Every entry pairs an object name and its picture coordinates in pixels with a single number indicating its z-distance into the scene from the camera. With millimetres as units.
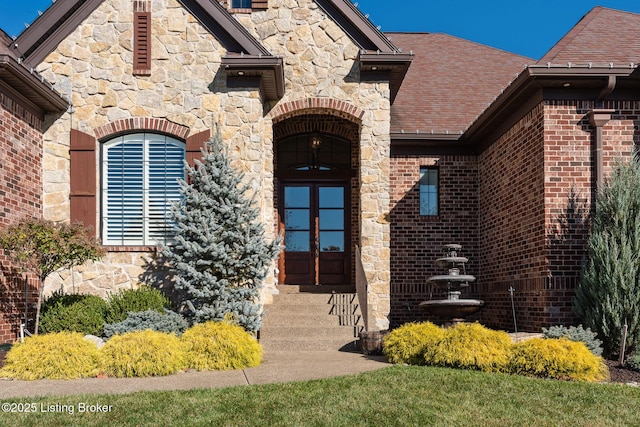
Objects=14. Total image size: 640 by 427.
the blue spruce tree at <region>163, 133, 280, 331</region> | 9961
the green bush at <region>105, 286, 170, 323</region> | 9891
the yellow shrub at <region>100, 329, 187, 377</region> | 7785
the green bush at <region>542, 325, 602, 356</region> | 9023
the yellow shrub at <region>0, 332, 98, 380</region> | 7645
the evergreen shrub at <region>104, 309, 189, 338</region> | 9375
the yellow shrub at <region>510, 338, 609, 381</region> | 7785
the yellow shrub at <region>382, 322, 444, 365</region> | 8617
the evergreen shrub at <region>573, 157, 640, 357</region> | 9438
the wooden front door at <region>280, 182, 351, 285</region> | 14422
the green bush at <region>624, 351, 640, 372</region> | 8688
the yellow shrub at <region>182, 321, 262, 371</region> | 8328
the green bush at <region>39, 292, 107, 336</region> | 9645
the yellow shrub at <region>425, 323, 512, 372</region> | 8031
